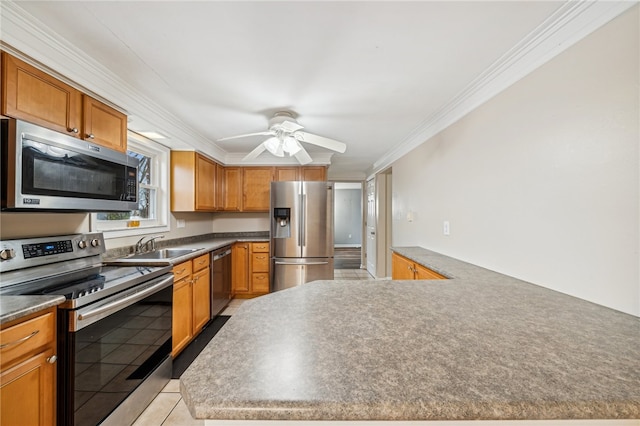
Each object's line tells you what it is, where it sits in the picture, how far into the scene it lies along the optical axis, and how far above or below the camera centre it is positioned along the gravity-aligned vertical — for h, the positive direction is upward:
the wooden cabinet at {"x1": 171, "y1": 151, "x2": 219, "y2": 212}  3.20 +0.41
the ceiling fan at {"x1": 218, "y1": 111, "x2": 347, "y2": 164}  2.38 +0.72
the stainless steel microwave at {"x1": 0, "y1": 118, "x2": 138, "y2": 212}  1.22 +0.23
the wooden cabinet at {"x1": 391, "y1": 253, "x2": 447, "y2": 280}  1.93 -0.48
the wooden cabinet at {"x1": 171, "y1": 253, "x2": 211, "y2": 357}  2.21 -0.84
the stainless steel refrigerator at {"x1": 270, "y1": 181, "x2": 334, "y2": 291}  3.69 -0.29
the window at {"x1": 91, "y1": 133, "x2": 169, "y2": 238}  2.45 +0.22
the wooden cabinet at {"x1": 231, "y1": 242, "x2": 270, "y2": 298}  3.82 -0.82
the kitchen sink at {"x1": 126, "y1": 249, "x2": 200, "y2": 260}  2.32 -0.40
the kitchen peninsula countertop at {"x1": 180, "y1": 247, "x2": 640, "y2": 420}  0.52 -0.38
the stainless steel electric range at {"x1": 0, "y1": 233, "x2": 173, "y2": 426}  1.21 -0.60
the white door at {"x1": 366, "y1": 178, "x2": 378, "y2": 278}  5.14 -0.25
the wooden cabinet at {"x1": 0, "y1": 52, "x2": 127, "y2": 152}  1.25 +0.62
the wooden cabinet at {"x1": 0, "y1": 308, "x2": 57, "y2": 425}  0.98 -0.65
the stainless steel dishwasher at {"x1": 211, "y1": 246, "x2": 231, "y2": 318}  3.04 -0.84
